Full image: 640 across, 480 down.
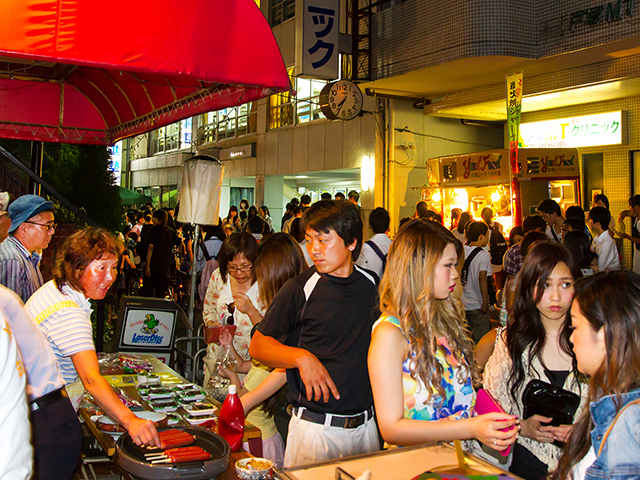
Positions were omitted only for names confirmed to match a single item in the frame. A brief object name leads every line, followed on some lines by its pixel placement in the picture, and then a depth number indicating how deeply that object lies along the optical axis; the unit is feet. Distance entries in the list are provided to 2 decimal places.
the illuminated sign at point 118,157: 113.80
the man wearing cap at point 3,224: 10.26
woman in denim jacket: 5.17
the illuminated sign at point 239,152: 67.05
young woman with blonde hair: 7.23
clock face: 42.22
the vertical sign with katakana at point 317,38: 41.09
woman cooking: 8.34
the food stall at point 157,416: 7.66
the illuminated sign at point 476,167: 36.27
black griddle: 7.47
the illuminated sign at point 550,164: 35.27
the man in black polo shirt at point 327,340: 9.21
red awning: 12.41
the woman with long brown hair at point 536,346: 9.43
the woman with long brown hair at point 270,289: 12.30
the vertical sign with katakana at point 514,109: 33.12
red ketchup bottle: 9.39
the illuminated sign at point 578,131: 37.60
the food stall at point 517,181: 35.27
